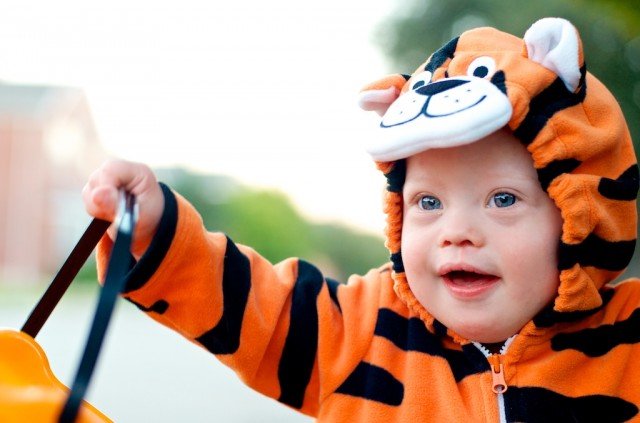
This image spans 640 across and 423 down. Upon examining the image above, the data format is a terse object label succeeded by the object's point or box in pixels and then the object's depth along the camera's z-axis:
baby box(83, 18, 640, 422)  1.16
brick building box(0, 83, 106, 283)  18.72
